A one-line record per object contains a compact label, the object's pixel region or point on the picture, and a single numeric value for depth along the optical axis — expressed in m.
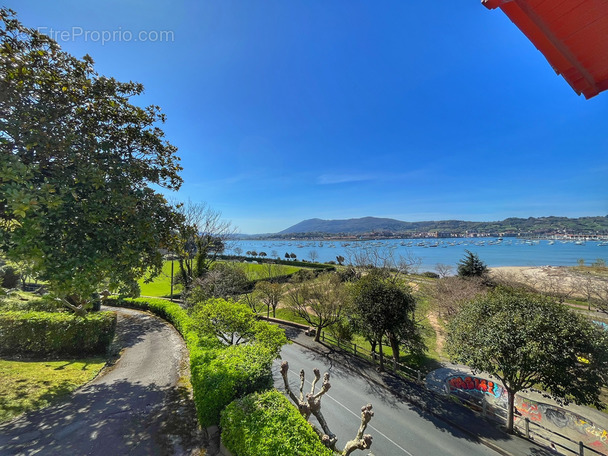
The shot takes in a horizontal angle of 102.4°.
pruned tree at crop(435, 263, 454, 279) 39.03
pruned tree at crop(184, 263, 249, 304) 19.07
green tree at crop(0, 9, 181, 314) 4.87
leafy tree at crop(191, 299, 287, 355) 9.74
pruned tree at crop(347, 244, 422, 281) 29.58
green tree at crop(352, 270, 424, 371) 14.21
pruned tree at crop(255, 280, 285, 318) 23.80
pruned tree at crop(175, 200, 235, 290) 27.59
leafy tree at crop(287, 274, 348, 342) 18.17
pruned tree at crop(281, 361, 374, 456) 4.50
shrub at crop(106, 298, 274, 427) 6.33
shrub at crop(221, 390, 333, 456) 4.61
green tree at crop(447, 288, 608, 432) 8.15
